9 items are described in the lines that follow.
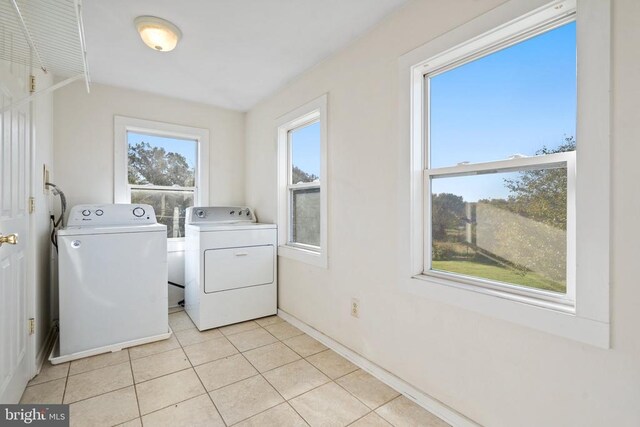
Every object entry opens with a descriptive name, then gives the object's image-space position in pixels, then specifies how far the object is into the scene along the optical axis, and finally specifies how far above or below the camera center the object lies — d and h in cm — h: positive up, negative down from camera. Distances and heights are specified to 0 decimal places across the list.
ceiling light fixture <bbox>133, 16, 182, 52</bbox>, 190 +120
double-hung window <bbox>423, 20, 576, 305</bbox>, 125 +22
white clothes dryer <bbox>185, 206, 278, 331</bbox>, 270 -56
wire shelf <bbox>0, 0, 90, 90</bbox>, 135 +95
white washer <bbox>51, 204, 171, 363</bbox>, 218 -55
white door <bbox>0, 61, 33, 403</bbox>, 139 -10
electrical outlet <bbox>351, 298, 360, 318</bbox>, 214 -70
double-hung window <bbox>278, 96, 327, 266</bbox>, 247 +28
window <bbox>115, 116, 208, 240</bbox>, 302 +49
